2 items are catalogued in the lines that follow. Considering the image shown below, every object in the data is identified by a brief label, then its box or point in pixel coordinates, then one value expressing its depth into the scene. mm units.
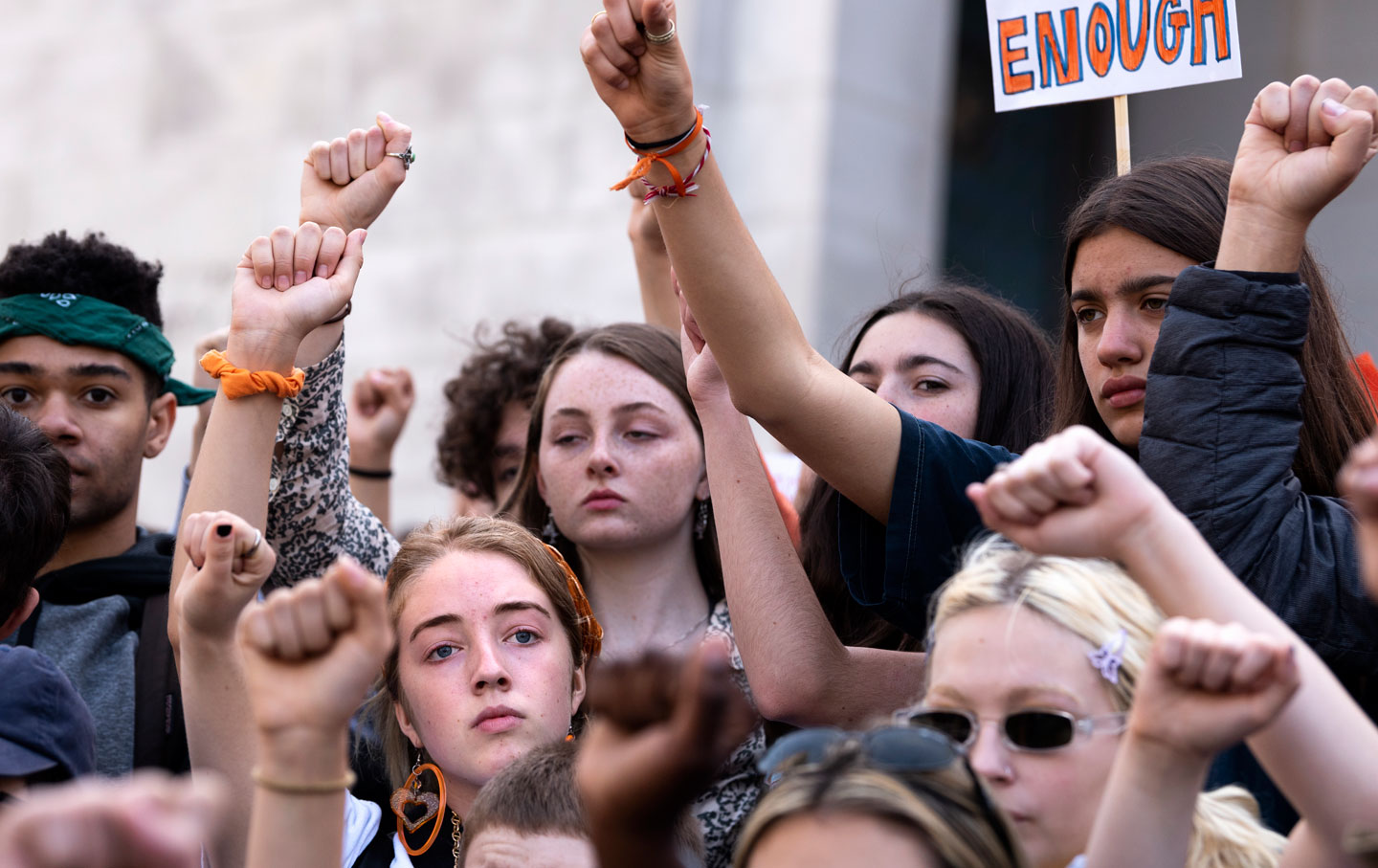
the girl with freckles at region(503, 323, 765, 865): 3209
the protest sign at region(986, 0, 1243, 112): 2773
